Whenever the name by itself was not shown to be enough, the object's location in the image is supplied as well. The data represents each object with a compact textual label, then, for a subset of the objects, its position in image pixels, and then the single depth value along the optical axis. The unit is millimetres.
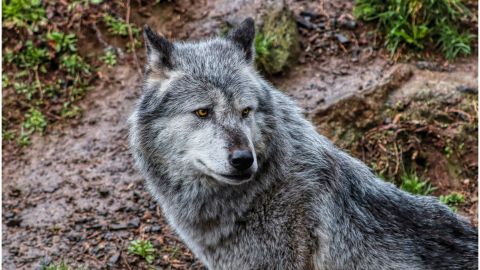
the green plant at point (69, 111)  15658
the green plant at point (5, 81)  15945
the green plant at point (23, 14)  16266
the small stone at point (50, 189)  13984
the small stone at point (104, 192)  13789
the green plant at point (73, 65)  16156
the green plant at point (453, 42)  15859
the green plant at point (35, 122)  15469
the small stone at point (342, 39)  16297
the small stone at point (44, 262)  12055
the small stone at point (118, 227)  13078
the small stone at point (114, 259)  12336
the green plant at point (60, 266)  11684
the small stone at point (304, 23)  16672
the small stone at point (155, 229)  13156
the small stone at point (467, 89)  14953
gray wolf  8969
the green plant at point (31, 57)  16125
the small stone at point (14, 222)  13312
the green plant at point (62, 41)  16203
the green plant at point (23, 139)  15199
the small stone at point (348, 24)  16516
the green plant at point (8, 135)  15352
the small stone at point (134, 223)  13187
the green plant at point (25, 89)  15914
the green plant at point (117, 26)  16609
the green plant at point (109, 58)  16328
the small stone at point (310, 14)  16875
